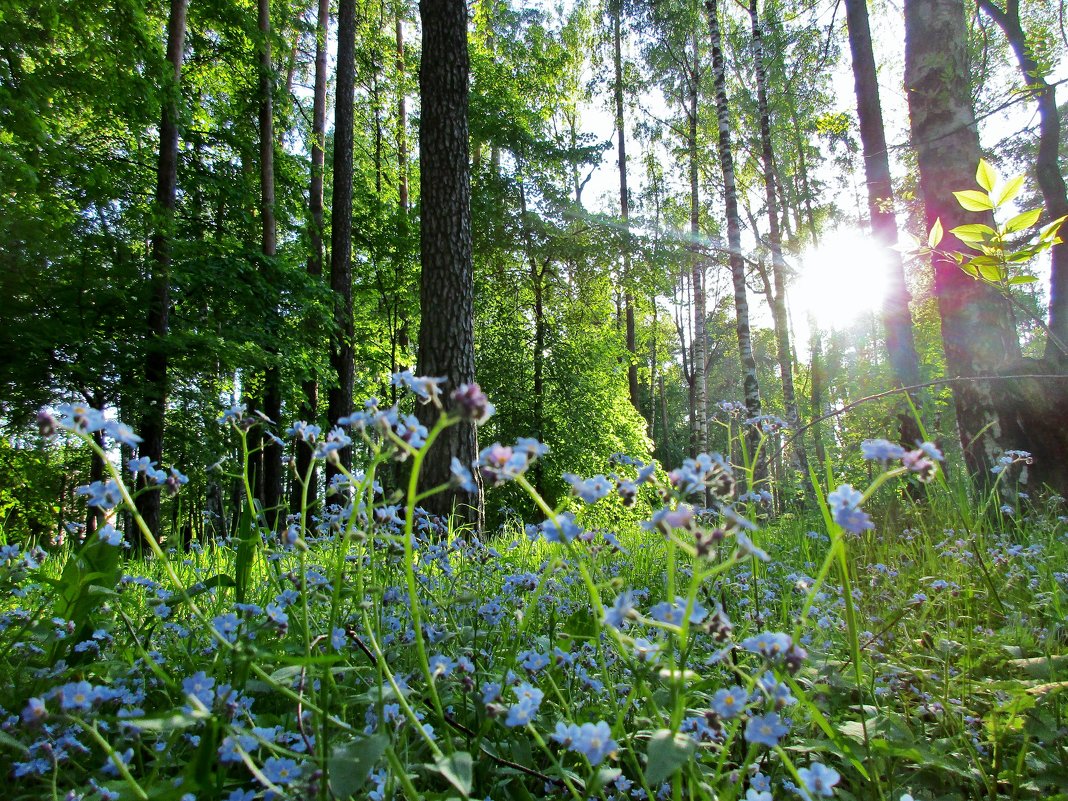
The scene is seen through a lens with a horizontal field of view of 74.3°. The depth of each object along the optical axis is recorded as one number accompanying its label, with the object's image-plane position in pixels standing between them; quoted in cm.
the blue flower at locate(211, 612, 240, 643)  19
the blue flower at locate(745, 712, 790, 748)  13
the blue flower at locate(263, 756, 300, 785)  15
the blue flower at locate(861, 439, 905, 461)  14
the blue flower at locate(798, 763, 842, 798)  13
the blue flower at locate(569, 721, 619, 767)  12
